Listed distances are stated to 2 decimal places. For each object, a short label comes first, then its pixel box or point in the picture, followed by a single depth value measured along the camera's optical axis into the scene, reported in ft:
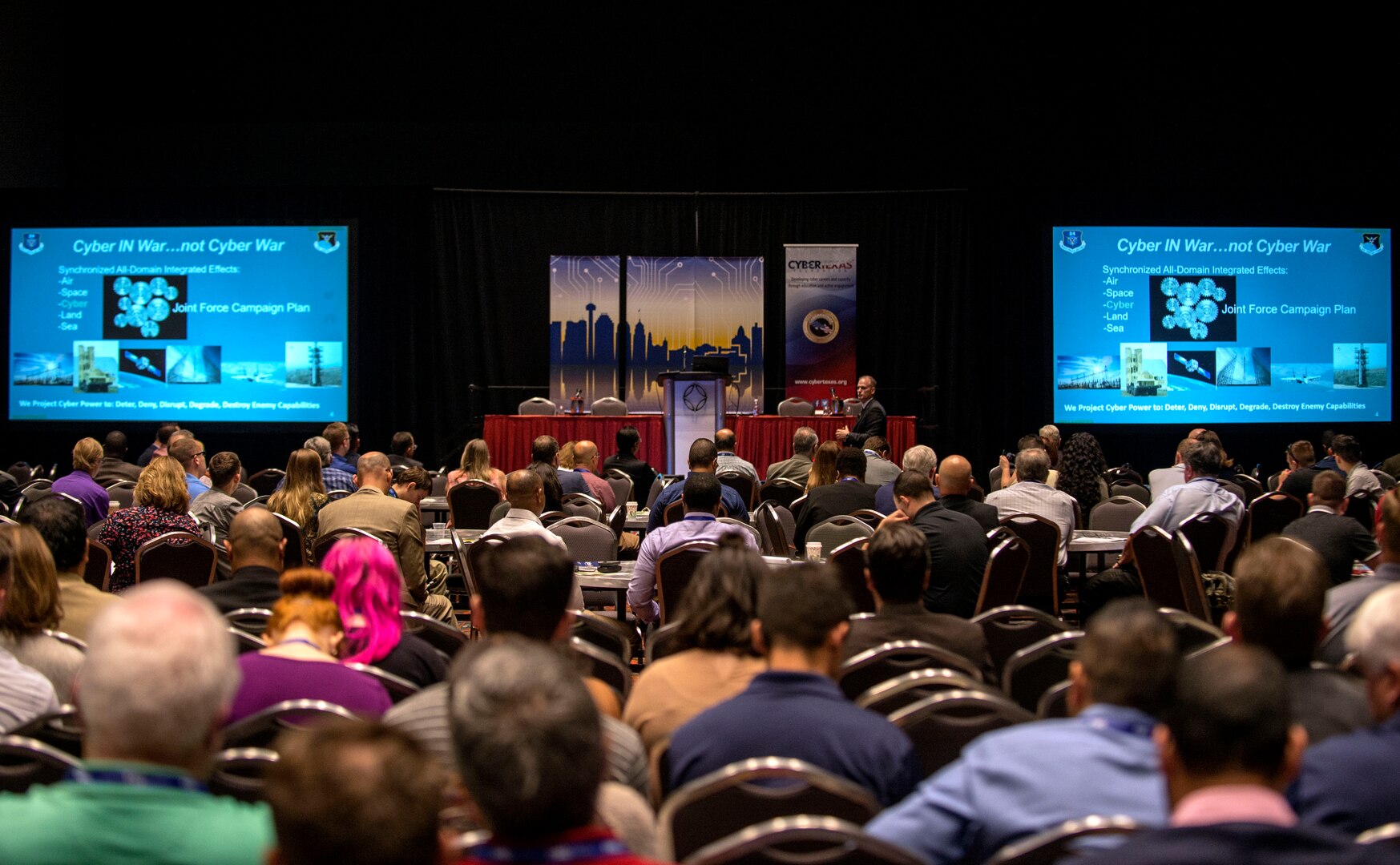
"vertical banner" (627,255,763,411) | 47.57
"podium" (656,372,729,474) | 40.27
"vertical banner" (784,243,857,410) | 47.34
